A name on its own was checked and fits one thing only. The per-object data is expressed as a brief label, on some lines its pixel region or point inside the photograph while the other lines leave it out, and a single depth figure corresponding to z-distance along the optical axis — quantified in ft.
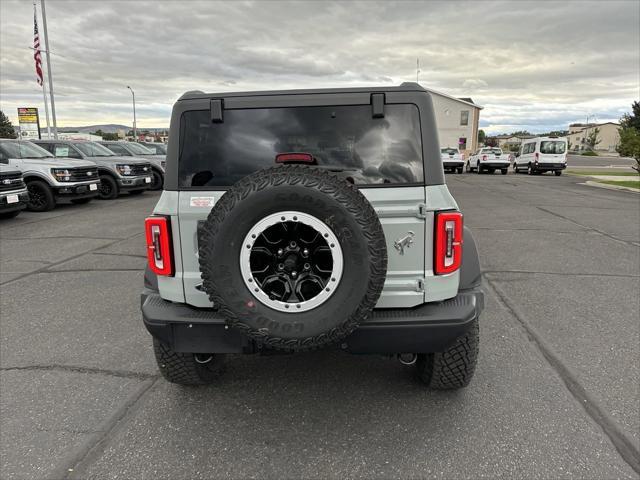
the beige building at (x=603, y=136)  417.38
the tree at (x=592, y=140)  327.30
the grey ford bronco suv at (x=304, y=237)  7.38
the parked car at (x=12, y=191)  32.24
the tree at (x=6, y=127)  241.55
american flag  85.10
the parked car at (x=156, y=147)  66.11
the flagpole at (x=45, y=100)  90.22
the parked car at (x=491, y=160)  95.55
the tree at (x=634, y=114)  83.62
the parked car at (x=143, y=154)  57.77
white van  87.56
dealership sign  107.14
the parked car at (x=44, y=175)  38.98
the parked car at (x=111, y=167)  47.88
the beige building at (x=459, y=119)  189.37
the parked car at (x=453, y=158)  97.55
